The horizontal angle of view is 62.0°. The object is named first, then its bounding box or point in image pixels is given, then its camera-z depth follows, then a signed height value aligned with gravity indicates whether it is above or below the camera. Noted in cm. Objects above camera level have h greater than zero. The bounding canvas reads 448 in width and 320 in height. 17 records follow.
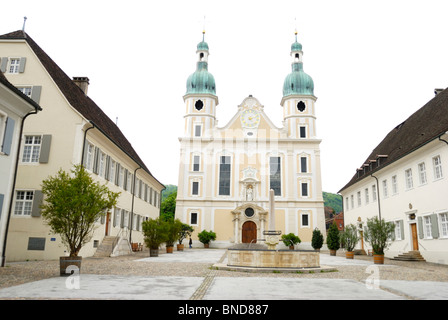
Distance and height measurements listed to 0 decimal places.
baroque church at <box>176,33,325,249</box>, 4047 +821
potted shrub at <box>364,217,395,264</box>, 1944 +46
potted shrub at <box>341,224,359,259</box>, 2367 +21
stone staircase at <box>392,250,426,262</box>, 2122 -65
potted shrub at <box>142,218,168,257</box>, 2238 +34
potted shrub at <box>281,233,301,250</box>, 3677 +41
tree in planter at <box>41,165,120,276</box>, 1092 +90
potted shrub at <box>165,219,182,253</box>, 2594 +53
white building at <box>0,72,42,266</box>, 1259 +347
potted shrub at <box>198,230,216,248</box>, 3897 +39
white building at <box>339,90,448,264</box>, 1936 +381
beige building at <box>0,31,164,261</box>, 1764 +491
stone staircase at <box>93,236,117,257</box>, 2088 -51
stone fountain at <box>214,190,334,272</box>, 1313 -65
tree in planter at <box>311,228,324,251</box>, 3081 +24
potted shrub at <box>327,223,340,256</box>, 2675 +36
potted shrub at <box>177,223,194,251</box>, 3307 +81
